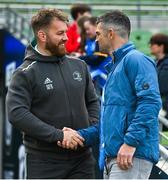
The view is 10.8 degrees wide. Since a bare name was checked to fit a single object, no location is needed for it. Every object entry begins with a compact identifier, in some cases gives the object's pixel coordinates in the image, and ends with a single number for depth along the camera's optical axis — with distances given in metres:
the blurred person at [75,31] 12.01
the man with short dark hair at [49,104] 6.38
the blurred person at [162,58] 9.56
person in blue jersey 10.03
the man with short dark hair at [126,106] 5.51
